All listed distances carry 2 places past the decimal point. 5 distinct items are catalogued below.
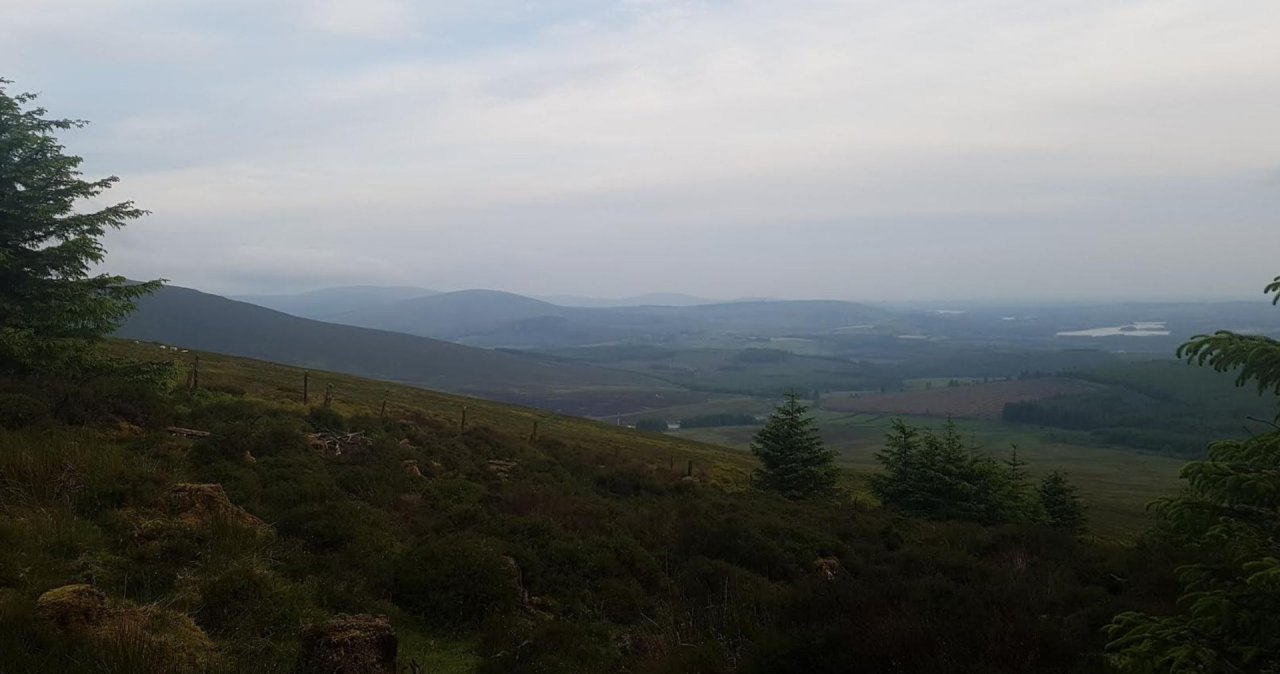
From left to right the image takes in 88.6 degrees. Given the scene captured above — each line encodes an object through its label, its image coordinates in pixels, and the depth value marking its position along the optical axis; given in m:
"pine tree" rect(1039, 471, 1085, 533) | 27.12
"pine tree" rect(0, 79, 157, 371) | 14.30
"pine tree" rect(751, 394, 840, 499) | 26.11
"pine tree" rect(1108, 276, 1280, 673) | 4.54
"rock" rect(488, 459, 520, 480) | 19.30
